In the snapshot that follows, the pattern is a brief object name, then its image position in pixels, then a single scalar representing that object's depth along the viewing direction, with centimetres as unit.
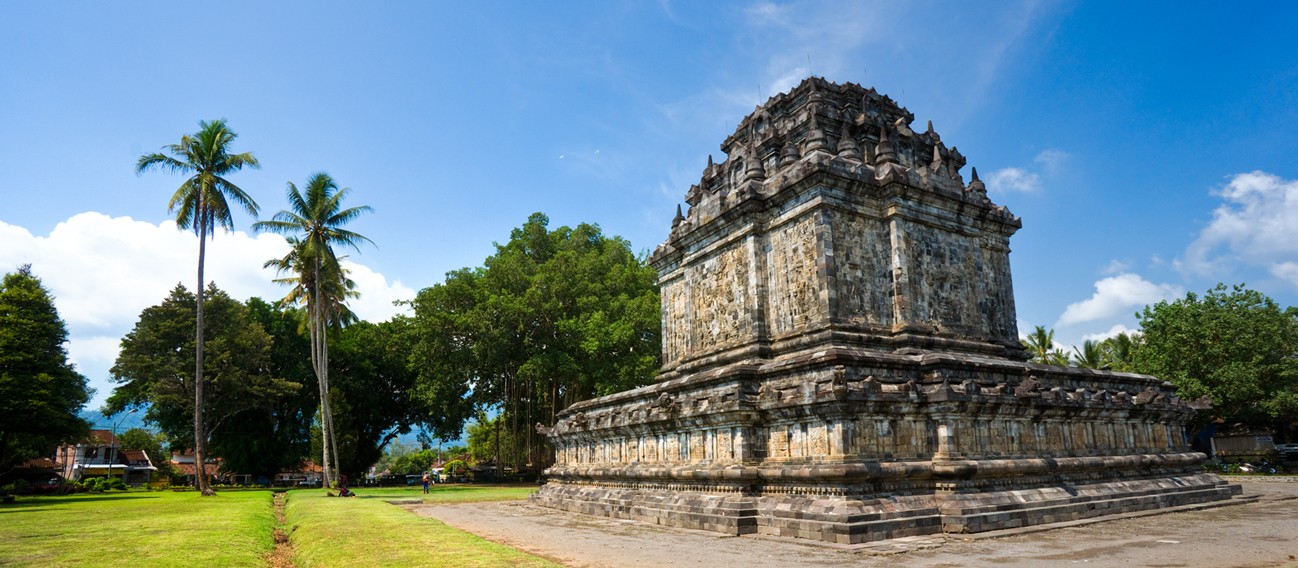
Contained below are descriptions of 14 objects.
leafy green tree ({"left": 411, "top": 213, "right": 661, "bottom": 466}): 3394
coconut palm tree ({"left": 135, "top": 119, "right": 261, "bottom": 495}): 3061
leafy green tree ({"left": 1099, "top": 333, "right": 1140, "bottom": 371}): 4506
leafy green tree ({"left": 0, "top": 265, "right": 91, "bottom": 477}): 2644
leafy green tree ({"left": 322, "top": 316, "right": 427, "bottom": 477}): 4022
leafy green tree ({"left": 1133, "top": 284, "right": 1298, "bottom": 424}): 3117
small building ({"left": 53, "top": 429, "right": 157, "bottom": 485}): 5938
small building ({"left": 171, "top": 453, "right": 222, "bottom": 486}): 5548
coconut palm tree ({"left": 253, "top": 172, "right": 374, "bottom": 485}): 3369
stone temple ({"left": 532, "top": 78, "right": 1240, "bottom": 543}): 1251
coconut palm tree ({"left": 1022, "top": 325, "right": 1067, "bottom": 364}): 5125
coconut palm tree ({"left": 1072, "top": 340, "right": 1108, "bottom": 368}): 4881
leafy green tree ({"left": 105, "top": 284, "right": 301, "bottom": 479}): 3797
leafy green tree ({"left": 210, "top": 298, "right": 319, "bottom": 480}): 4281
